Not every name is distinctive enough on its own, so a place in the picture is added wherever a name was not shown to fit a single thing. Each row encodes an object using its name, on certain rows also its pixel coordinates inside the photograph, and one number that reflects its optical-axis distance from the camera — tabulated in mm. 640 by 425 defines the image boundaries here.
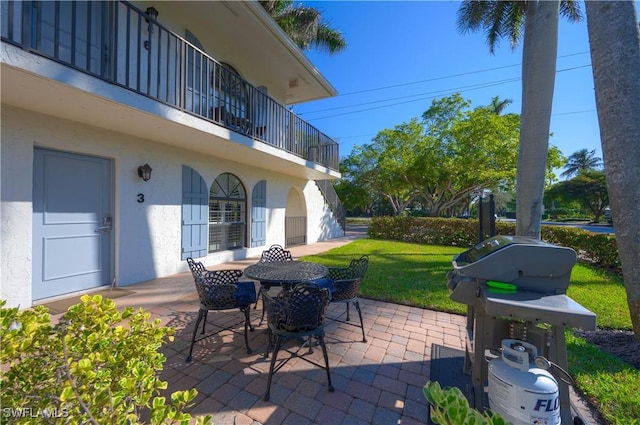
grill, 1546
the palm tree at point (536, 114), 3709
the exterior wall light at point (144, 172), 4944
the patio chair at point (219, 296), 2766
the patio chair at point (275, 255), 4531
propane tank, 1403
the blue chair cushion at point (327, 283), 3148
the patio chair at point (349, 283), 3107
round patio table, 2918
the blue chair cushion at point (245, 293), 2961
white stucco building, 3350
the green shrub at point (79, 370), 949
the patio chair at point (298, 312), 2314
